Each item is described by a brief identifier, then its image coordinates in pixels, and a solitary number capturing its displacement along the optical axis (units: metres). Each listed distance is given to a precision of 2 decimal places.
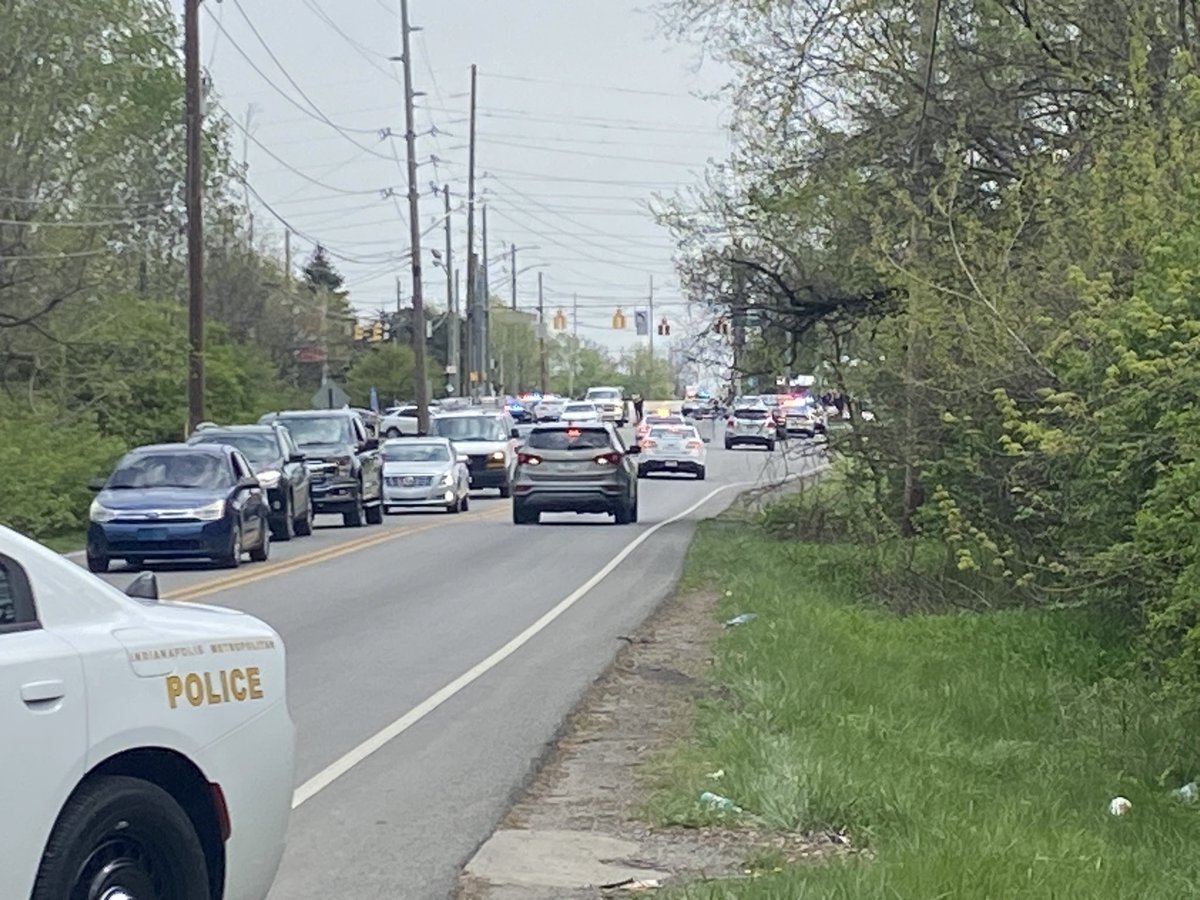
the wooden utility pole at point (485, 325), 99.31
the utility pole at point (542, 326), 136.55
